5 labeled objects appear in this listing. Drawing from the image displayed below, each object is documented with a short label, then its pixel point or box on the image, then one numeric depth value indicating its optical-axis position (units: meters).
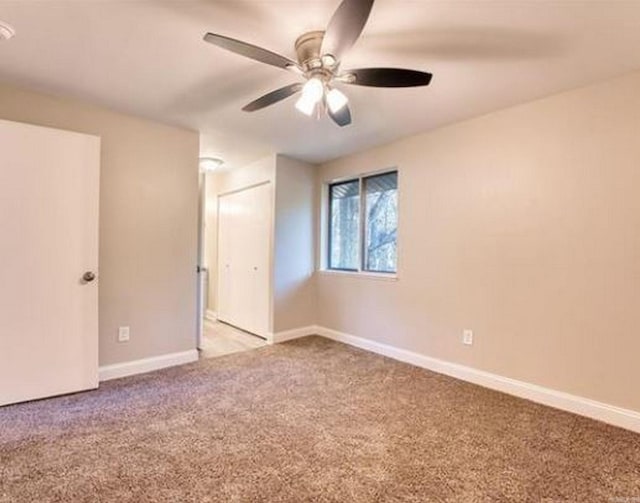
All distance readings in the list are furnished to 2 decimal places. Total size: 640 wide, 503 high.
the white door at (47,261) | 2.44
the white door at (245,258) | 4.38
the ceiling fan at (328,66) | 1.48
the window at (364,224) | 3.89
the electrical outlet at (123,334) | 3.06
